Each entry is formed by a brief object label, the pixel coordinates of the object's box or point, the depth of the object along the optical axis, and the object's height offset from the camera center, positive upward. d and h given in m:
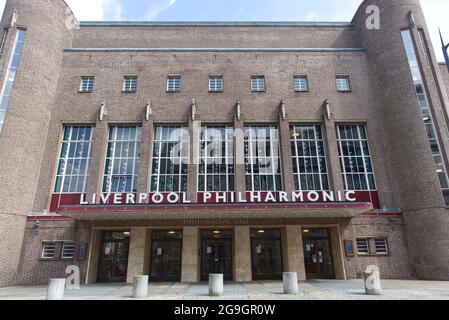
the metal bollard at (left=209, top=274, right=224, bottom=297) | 11.06 -1.16
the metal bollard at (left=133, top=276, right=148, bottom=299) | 10.97 -1.15
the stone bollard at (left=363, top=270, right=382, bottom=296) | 10.83 -1.18
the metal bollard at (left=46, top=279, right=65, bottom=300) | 10.40 -1.16
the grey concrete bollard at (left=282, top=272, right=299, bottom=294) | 11.34 -1.15
